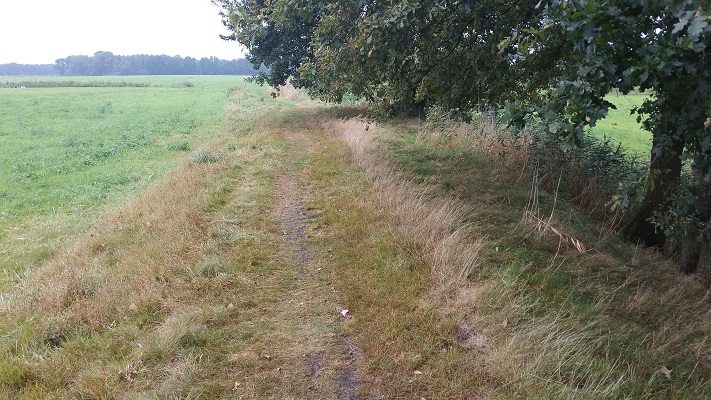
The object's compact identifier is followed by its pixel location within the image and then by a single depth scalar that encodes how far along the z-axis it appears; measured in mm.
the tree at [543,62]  3496
